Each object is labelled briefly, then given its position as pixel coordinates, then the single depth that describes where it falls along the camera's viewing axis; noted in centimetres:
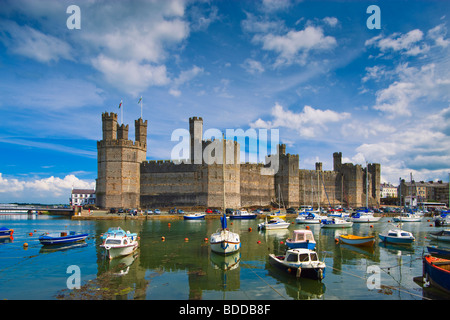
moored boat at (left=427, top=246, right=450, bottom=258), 2012
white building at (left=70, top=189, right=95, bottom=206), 11731
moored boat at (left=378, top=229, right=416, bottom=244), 2869
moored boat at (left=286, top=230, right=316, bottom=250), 2142
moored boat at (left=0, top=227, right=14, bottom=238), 3165
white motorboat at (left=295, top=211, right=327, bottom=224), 4891
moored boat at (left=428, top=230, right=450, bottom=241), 3111
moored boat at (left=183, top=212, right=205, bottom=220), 5219
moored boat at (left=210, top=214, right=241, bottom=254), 2222
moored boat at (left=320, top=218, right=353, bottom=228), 4384
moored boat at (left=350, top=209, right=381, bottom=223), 5444
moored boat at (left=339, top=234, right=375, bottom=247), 2628
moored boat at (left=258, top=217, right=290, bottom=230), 3866
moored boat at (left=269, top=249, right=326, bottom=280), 1608
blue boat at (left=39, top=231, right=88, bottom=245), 2741
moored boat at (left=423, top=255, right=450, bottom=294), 1412
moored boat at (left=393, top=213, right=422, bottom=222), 5609
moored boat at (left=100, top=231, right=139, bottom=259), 2181
